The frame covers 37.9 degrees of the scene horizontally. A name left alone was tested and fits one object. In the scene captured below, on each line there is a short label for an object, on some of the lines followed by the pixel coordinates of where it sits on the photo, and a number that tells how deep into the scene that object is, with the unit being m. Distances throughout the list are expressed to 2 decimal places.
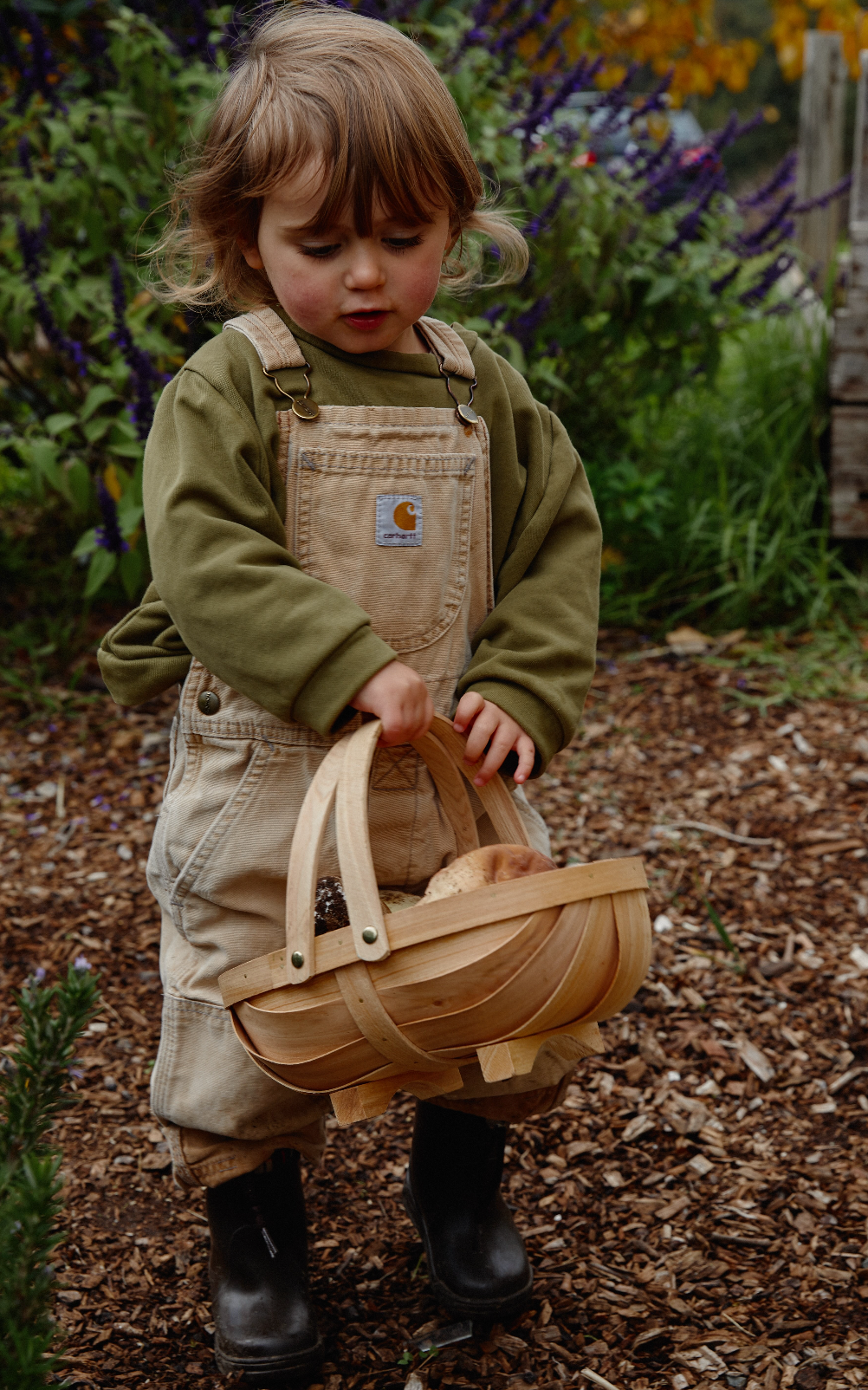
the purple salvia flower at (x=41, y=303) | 2.81
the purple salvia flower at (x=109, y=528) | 2.77
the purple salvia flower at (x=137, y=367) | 2.70
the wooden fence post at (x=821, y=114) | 6.57
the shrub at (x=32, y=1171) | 0.97
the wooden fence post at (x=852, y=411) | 3.86
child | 1.41
